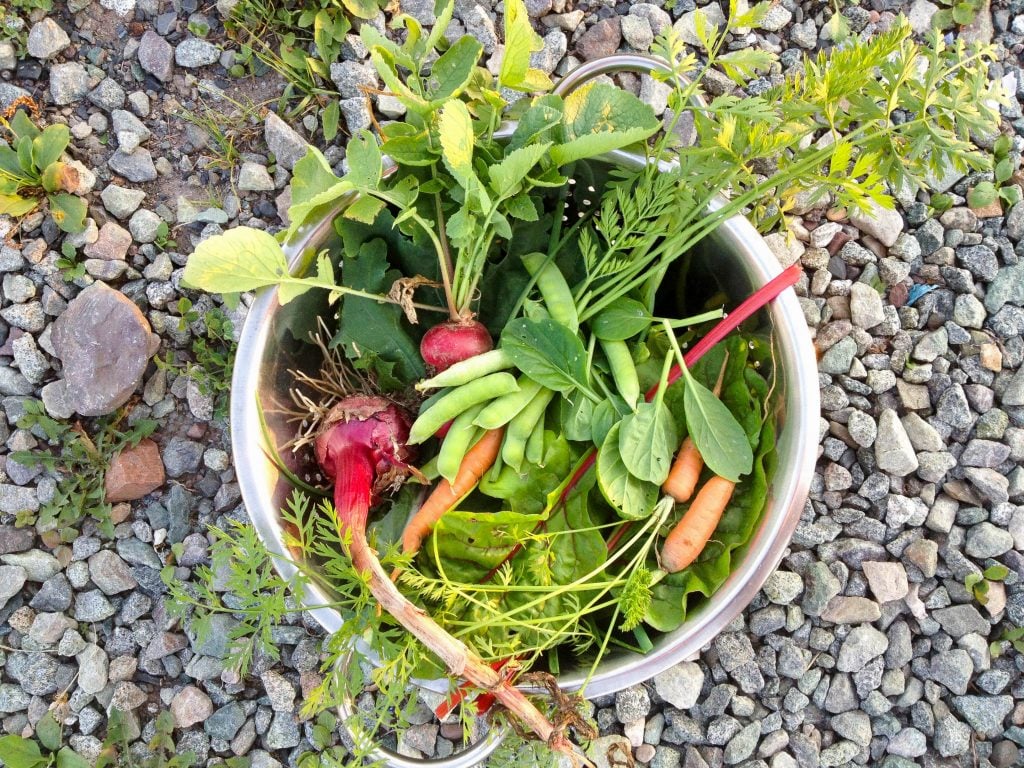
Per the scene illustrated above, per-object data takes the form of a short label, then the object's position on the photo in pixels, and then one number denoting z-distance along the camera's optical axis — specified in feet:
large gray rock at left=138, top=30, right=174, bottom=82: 1.81
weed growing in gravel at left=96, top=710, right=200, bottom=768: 1.71
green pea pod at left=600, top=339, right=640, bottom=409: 1.36
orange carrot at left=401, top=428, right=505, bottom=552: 1.44
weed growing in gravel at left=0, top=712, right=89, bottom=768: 1.69
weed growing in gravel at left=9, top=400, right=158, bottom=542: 1.75
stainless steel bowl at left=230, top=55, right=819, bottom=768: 1.33
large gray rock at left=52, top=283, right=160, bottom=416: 1.71
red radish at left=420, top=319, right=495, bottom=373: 1.39
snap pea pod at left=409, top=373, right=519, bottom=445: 1.38
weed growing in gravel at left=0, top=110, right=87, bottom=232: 1.76
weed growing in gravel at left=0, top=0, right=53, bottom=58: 1.79
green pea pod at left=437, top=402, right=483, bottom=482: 1.39
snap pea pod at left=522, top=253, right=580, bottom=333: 1.38
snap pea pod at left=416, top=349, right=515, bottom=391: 1.36
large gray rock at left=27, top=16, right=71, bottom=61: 1.79
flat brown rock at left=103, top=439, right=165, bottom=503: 1.74
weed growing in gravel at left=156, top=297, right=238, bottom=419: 1.74
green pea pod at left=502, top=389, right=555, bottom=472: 1.41
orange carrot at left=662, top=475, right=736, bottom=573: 1.39
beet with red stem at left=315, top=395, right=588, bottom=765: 1.22
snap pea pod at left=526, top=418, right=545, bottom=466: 1.41
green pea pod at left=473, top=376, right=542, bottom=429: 1.38
